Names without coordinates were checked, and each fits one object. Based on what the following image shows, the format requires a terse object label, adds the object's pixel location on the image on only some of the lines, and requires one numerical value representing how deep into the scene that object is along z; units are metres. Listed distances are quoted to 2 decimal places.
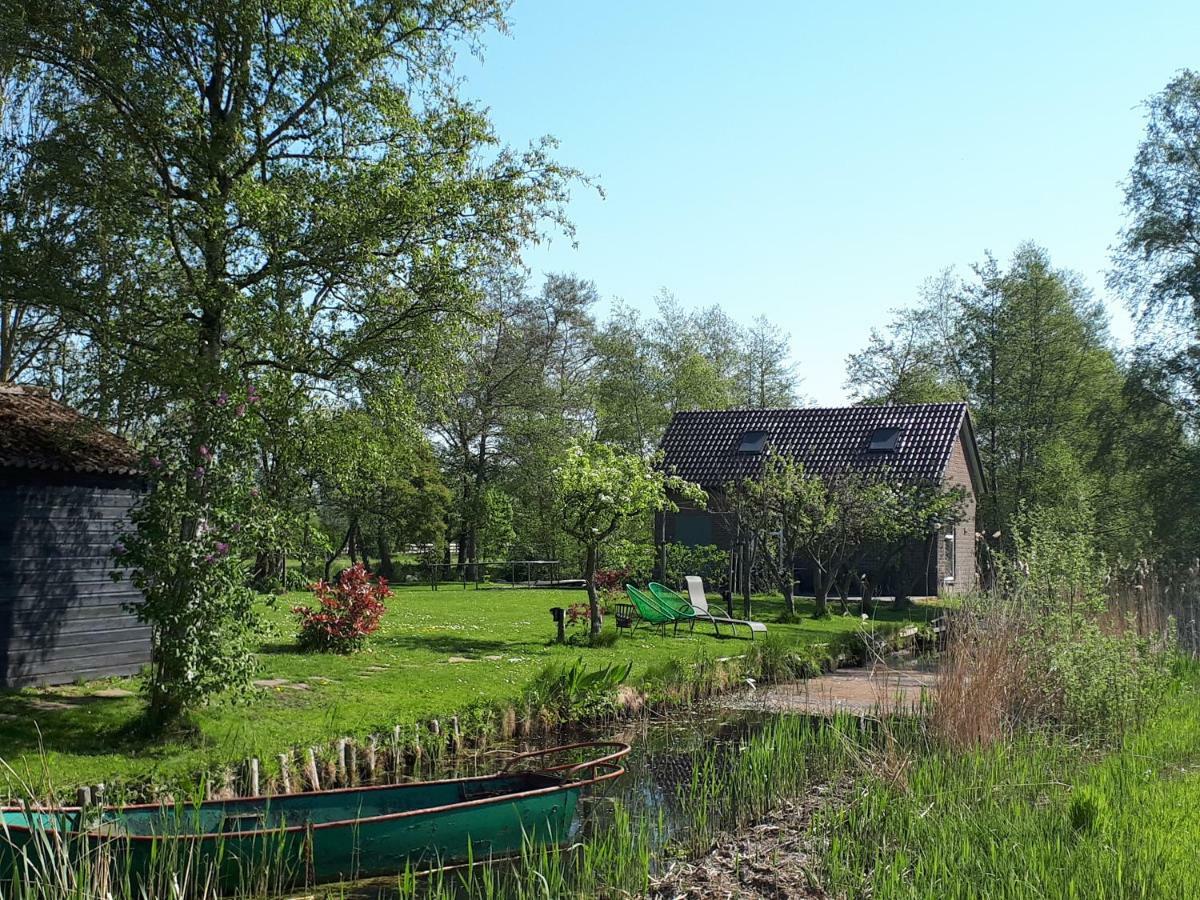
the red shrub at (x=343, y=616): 13.92
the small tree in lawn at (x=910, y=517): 23.27
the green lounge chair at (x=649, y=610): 17.92
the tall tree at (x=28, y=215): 10.52
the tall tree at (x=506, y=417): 37.94
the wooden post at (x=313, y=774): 8.88
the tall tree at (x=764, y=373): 50.44
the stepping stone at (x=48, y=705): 9.75
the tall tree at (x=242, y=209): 9.50
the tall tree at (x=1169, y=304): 27.19
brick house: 29.53
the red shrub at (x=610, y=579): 20.02
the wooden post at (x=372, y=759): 9.52
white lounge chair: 18.05
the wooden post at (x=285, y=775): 8.61
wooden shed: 10.59
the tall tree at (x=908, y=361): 42.47
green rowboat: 6.03
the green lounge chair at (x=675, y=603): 18.28
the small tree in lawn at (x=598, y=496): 16.53
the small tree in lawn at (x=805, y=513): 22.25
